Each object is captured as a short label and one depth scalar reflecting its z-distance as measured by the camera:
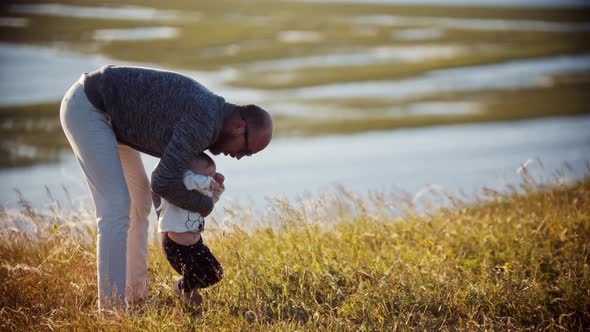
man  9.87
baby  10.37
